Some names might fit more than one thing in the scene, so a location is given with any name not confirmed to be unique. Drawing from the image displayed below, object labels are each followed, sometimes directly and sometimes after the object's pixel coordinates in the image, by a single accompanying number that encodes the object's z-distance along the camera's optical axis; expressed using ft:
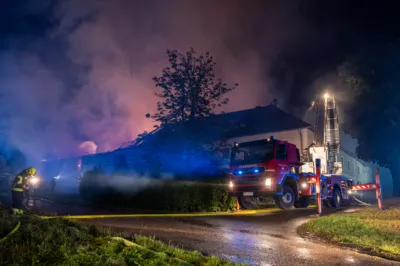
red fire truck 44.21
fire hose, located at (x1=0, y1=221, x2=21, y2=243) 15.20
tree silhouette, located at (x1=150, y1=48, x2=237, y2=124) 81.46
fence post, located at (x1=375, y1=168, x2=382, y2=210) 45.96
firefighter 33.53
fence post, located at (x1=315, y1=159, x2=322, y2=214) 42.34
